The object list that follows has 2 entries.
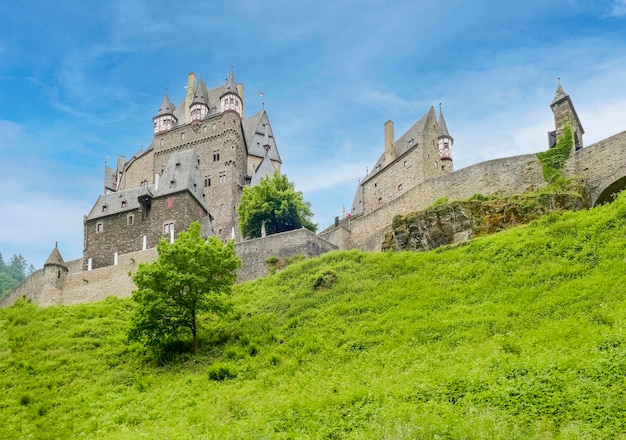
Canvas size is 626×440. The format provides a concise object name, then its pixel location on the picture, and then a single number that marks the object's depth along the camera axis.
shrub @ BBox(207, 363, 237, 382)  26.36
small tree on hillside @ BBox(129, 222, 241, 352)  29.88
